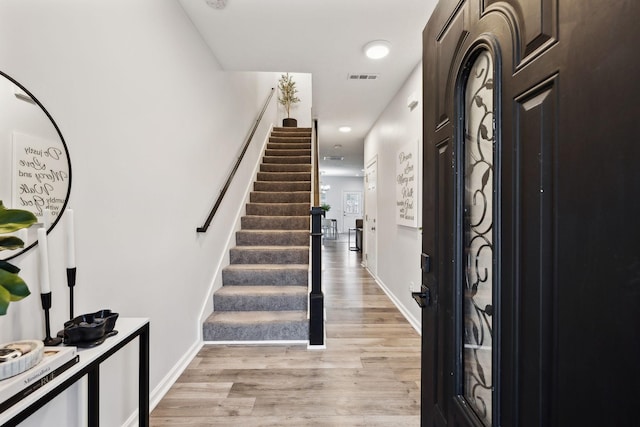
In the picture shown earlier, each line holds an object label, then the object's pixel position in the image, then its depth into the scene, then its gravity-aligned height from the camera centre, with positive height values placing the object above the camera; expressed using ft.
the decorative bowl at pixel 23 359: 2.44 -1.26
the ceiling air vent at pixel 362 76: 10.04 +4.67
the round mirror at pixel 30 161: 3.06 +0.60
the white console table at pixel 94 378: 2.38 -1.59
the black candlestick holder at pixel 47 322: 3.25 -1.22
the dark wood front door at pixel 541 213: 1.49 -0.01
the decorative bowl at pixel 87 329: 3.34 -1.35
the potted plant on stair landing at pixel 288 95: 21.31 +8.68
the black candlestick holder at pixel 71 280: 3.58 -0.82
